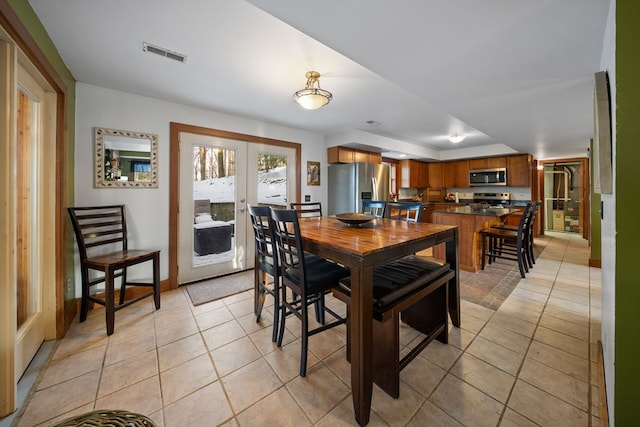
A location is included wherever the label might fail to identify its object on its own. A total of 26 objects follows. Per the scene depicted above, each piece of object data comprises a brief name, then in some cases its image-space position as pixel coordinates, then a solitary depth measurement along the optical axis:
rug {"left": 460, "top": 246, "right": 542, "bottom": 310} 2.51
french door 3.02
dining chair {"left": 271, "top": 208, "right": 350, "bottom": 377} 1.48
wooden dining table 1.17
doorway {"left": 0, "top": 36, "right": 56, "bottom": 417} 1.23
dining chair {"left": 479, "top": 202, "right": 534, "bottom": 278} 3.16
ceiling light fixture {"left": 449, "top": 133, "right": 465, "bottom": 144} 4.35
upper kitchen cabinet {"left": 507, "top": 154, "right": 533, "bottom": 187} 5.30
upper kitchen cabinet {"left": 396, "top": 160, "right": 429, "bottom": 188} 6.09
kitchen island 3.35
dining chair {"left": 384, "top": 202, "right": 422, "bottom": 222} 2.35
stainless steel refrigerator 4.28
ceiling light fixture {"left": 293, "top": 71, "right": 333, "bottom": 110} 2.07
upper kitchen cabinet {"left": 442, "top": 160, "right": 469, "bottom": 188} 6.11
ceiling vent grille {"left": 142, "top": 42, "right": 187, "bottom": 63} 1.80
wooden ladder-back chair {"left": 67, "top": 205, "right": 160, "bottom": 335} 2.00
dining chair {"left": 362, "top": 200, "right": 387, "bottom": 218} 2.80
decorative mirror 2.45
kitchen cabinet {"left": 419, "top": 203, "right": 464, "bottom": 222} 6.04
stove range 5.83
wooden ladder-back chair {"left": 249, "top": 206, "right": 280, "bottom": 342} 1.75
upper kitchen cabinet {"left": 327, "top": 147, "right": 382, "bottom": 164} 4.31
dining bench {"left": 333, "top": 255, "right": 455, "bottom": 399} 1.31
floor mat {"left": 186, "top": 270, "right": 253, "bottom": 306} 2.65
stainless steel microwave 5.54
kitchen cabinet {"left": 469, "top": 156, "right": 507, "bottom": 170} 5.57
